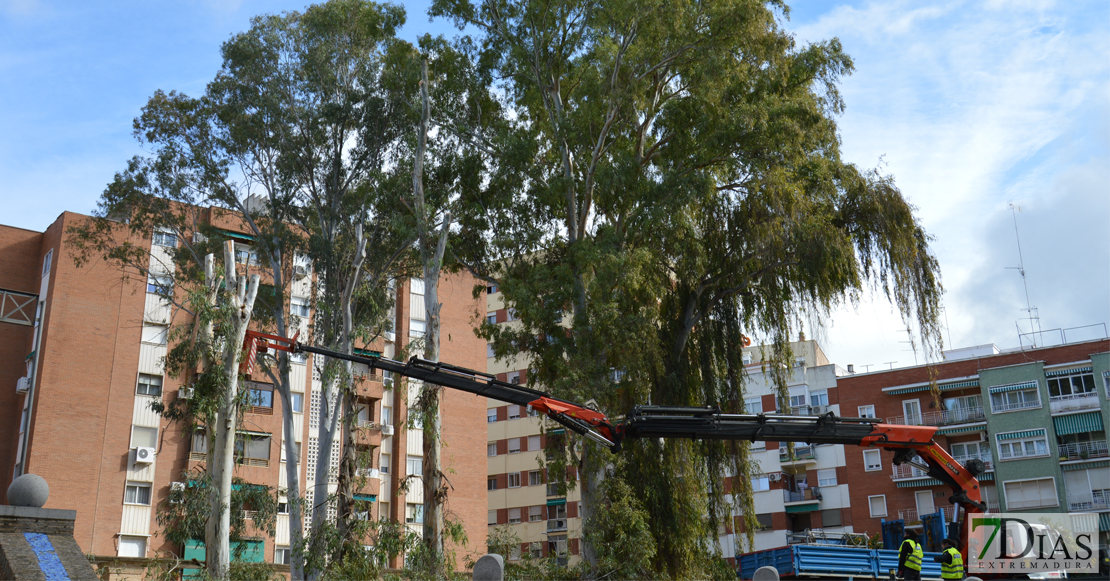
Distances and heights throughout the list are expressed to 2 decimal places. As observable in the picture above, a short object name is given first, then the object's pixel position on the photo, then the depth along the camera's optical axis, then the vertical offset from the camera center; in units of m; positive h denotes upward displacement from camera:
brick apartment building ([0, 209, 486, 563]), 35.84 +5.54
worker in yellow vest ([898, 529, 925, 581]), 16.20 -0.62
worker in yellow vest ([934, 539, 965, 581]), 15.87 -0.69
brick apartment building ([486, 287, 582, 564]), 55.84 +2.92
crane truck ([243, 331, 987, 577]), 15.89 +1.76
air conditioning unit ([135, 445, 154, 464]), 36.59 +3.35
